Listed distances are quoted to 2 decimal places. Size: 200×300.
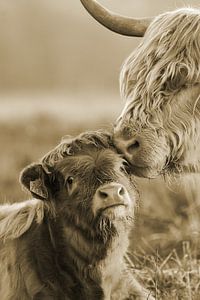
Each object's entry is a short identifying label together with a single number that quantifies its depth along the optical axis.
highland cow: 9.57
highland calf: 9.44
